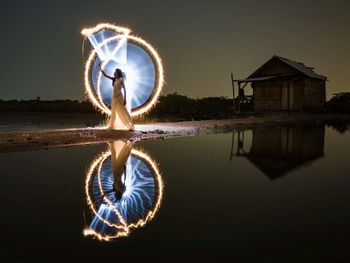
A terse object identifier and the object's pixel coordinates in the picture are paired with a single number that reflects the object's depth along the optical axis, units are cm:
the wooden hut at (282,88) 3875
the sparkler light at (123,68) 1777
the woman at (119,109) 1734
